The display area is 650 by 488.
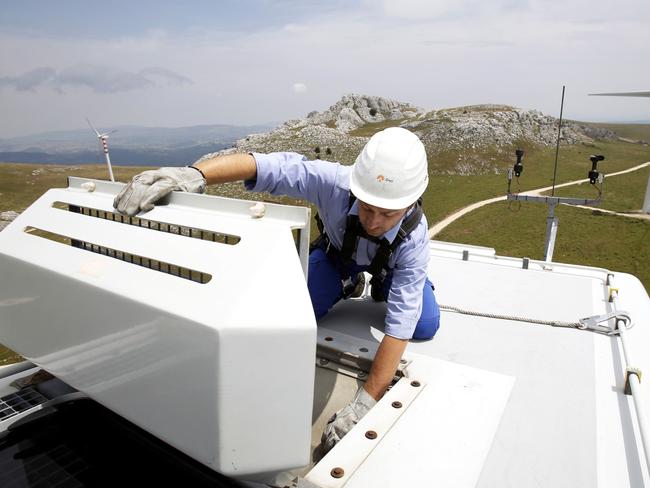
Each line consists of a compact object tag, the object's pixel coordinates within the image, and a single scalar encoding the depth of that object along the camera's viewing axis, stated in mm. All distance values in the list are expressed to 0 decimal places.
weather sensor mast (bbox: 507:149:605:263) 7093
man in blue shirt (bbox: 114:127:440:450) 2297
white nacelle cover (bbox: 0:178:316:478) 1390
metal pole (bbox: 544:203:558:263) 6902
